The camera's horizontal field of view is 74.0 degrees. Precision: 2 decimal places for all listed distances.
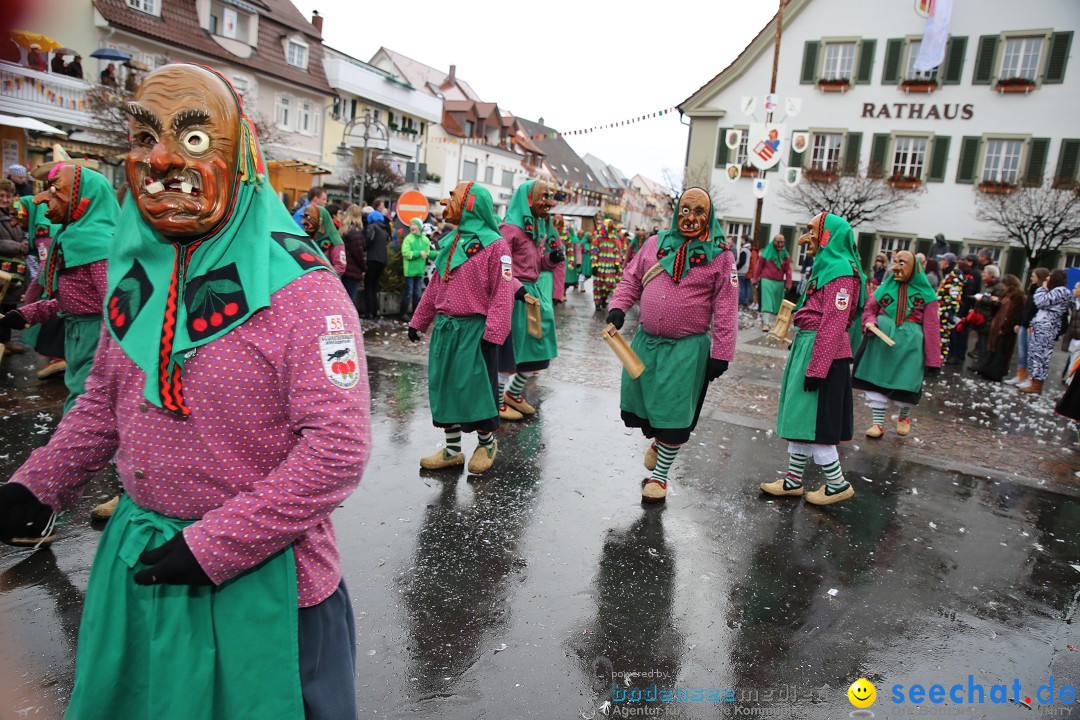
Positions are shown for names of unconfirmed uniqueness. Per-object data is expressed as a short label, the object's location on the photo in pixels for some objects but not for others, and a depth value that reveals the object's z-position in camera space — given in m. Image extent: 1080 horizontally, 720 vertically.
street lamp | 19.86
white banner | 25.45
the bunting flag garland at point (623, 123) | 23.78
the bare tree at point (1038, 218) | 23.12
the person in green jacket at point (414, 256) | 12.88
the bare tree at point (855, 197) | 27.05
